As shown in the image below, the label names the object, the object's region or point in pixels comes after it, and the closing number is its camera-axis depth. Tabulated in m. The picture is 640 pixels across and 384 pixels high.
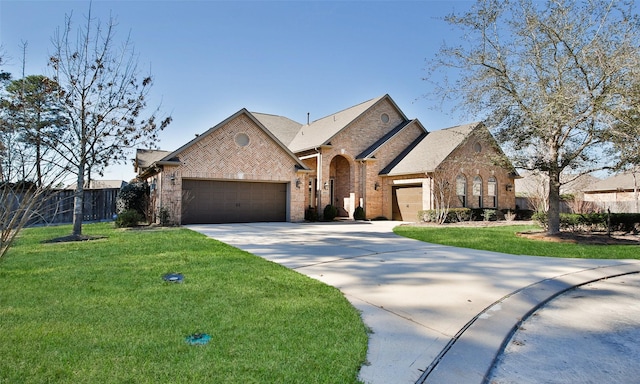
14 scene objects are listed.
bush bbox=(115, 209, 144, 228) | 14.38
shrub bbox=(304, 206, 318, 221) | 20.42
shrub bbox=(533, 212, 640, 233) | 13.46
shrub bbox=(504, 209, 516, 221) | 20.97
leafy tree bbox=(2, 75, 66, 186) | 8.91
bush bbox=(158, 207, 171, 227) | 15.21
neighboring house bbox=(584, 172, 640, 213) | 33.78
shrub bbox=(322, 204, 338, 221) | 20.53
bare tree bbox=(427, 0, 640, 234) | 10.05
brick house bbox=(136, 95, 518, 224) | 16.52
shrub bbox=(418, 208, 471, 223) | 19.02
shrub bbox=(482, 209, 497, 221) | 20.53
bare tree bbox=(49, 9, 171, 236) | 10.81
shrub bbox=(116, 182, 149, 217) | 16.81
